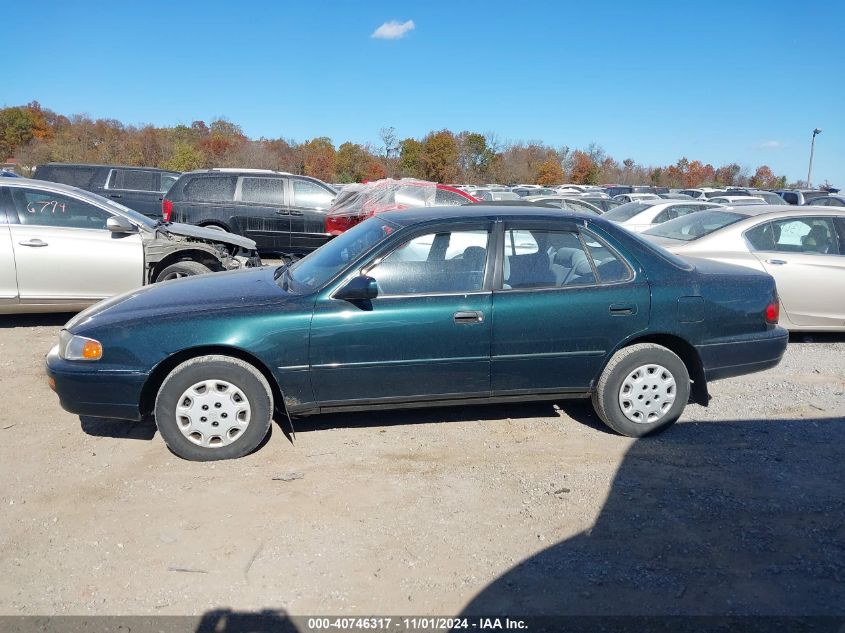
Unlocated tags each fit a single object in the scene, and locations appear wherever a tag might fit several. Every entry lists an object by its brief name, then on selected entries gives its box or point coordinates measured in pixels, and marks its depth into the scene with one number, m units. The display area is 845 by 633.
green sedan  4.20
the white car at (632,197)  25.77
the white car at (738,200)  21.67
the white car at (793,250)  7.00
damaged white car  7.00
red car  11.08
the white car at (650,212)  13.40
